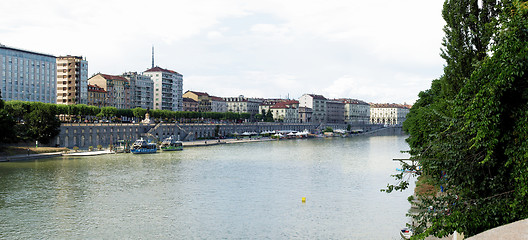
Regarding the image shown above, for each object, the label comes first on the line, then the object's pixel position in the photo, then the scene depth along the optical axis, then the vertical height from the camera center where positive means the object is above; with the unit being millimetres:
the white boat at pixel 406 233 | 25938 -5768
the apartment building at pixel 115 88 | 160000 +15556
